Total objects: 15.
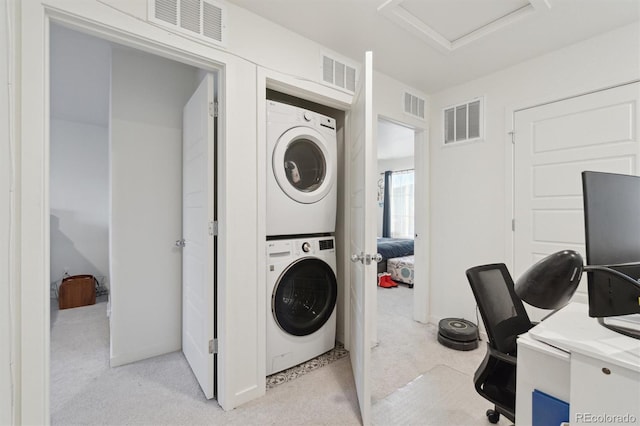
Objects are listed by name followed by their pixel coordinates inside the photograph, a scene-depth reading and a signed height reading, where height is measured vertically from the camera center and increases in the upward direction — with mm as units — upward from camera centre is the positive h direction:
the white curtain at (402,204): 6742 +180
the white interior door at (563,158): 1924 +395
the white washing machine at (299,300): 1959 -654
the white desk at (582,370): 751 -466
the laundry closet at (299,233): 1952 -164
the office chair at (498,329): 1229 -554
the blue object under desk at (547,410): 917 -652
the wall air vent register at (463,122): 2666 +868
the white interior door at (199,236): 1775 -167
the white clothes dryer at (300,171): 1951 +301
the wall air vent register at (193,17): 1449 +1039
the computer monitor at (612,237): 895 -86
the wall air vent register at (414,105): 2785 +1064
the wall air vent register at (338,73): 2129 +1062
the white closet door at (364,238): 1536 -150
